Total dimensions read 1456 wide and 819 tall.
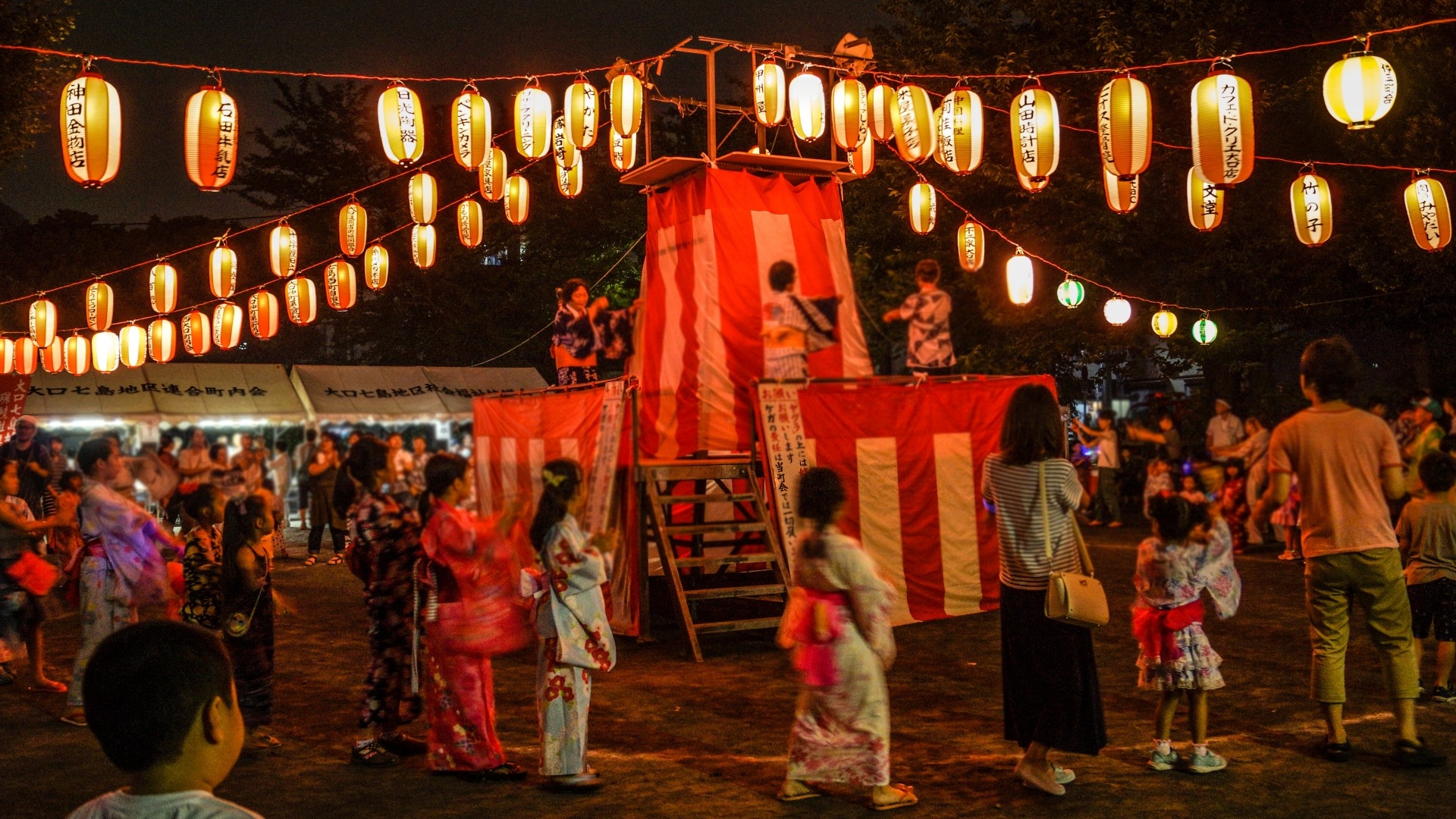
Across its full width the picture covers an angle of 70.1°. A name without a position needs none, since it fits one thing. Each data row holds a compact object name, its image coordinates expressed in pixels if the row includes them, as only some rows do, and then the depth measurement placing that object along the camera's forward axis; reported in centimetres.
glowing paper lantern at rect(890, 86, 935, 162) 1094
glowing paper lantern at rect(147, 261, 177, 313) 1692
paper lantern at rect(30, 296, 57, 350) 1750
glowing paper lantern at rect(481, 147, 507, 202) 1379
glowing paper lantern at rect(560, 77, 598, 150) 1148
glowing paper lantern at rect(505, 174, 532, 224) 1445
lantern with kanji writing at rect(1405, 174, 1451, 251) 1157
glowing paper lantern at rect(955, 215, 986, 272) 1538
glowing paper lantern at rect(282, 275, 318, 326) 1819
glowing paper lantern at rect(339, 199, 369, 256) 1505
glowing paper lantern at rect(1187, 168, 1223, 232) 1293
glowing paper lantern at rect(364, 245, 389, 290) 1670
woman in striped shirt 474
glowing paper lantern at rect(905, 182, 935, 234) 1416
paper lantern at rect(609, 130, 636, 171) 1150
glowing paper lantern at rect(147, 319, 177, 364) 1933
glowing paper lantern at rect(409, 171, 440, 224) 1354
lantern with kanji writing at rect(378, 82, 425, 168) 1084
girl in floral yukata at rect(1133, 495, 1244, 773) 509
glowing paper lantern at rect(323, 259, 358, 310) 1786
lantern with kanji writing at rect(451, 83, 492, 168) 1141
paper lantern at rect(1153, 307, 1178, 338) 1697
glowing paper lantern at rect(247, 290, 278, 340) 1875
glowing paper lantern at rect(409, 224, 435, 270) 1529
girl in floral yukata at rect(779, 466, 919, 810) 459
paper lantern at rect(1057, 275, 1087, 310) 1714
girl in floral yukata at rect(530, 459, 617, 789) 506
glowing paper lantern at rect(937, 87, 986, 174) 1075
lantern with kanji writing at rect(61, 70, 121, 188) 917
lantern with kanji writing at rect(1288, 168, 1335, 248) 1206
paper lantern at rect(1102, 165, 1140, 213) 1259
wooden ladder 859
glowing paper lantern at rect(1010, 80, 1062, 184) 1030
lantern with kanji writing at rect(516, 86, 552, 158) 1152
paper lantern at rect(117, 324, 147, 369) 1916
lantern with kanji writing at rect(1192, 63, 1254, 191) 877
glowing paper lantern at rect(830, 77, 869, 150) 1098
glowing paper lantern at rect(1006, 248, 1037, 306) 1472
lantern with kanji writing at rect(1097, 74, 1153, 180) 935
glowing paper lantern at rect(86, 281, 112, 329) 1748
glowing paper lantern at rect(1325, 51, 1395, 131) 877
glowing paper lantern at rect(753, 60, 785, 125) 1080
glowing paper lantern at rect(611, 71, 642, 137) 1068
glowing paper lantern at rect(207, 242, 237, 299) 1542
